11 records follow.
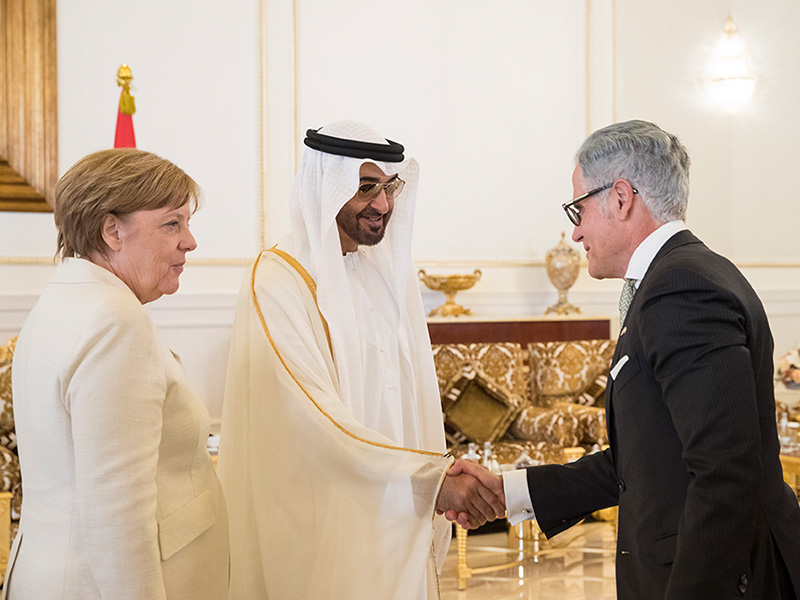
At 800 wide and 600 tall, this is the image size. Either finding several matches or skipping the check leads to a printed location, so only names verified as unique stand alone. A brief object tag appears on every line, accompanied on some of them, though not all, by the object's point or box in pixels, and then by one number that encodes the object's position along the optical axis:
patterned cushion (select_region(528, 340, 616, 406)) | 6.25
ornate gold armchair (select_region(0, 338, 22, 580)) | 4.09
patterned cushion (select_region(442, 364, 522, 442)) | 5.67
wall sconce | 7.64
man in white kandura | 2.22
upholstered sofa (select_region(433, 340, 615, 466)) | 5.66
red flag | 4.83
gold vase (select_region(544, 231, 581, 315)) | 6.63
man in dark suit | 1.50
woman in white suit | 1.56
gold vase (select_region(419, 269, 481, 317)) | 6.36
